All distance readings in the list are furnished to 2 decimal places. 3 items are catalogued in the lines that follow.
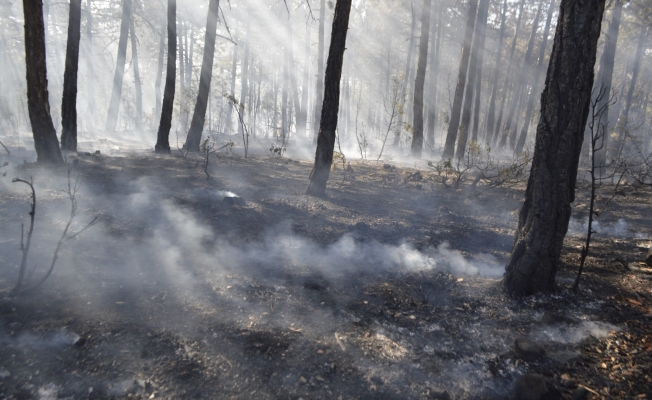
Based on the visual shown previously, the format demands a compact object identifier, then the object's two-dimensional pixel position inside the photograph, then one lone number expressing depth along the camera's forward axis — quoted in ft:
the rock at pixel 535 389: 6.79
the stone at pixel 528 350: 8.20
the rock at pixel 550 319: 9.47
